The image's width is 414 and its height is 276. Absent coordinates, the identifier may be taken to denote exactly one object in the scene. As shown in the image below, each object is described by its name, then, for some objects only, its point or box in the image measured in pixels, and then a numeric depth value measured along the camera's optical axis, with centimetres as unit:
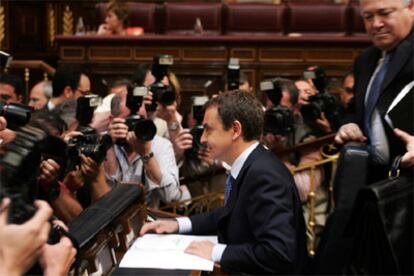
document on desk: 174
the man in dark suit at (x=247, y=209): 179
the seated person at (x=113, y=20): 613
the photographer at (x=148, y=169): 288
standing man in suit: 215
